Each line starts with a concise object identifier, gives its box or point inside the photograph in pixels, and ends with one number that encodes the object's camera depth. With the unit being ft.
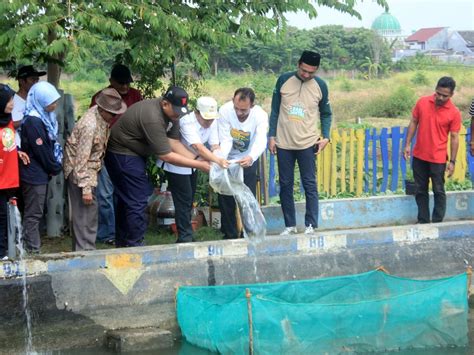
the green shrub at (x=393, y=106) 100.48
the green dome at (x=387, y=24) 388.37
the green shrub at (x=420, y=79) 132.43
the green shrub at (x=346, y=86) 125.05
